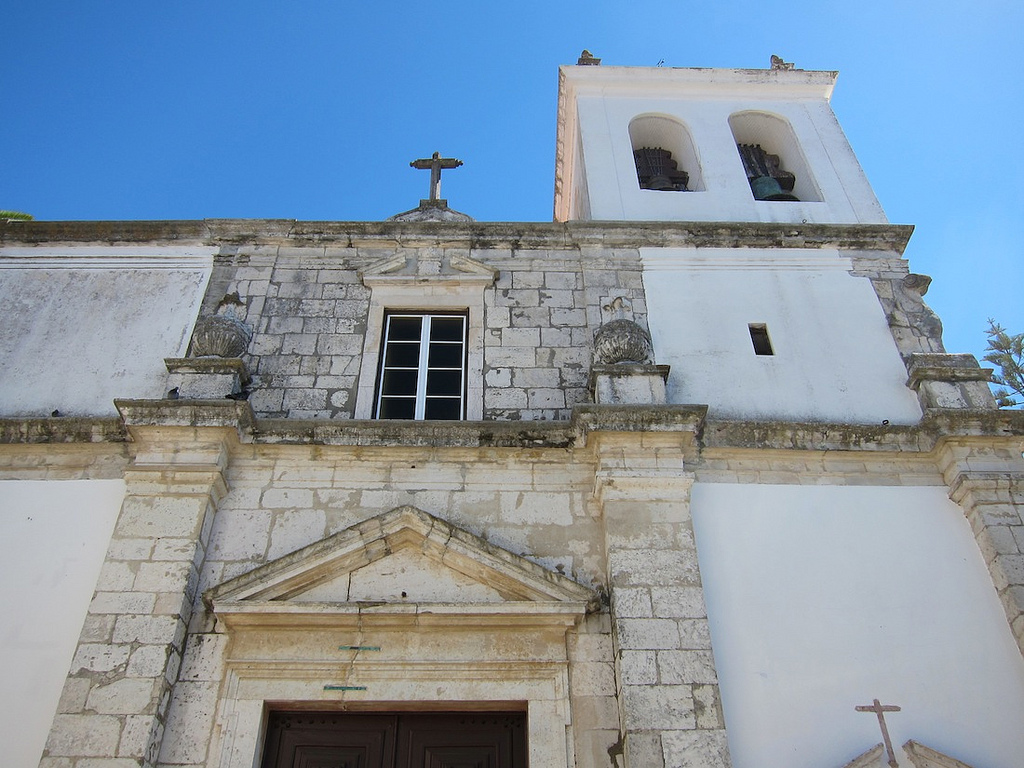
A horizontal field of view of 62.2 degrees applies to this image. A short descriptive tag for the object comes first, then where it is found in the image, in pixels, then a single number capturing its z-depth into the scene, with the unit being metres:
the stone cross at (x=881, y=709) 5.19
